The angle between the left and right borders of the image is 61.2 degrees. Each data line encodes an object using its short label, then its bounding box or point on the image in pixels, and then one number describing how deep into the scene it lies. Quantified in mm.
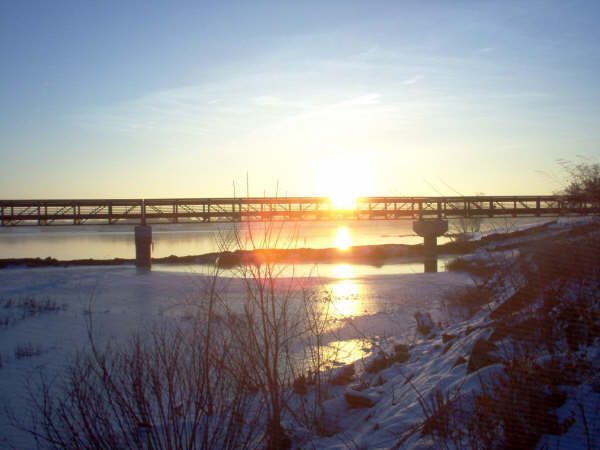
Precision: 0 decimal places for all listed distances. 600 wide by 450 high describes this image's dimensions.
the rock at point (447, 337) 7577
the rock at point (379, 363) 7851
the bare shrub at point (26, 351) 9509
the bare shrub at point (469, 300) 10745
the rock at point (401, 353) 7949
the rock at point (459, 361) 5863
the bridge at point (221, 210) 40431
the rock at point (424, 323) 10023
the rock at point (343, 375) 7574
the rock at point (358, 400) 6211
